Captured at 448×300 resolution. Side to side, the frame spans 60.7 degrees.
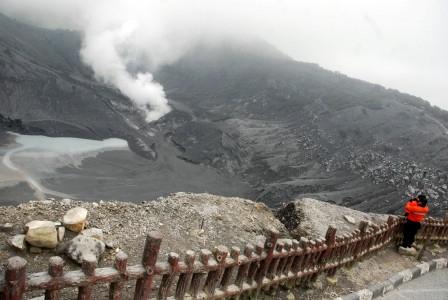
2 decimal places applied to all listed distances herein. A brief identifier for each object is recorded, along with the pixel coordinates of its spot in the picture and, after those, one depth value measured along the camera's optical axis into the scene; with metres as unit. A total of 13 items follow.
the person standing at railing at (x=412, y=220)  7.96
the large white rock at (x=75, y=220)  5.56
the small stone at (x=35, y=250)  5.01
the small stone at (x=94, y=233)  5.51
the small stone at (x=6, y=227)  5.31
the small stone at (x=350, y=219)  9.29
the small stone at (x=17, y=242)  4.90
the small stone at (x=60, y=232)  5.29
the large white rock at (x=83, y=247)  5.00
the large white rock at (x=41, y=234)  4.97
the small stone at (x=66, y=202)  6.57
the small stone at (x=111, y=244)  5.54
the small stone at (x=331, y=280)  5.98
